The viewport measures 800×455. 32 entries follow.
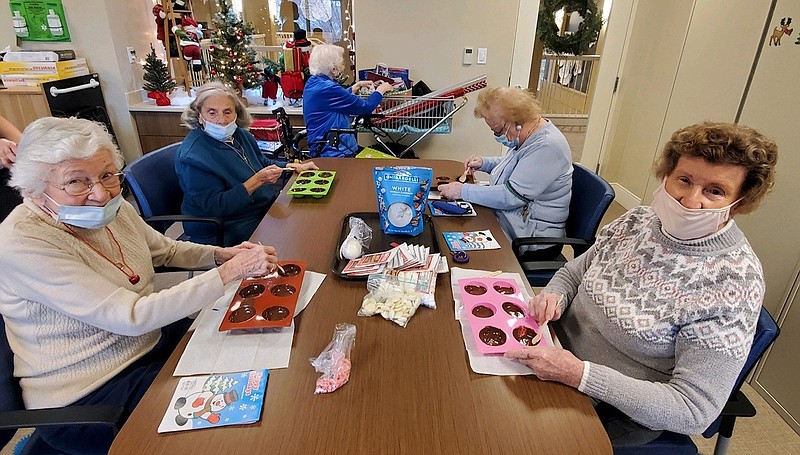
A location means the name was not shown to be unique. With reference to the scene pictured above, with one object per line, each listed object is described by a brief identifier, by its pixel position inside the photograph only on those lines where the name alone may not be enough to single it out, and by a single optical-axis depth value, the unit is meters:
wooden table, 0.78
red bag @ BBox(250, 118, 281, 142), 3.33
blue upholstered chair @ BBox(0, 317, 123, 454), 0.90
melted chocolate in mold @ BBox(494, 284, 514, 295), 1.20
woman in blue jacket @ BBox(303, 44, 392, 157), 2.98
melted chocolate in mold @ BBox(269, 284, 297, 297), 1.14
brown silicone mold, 1.03
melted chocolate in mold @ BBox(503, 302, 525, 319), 1.10
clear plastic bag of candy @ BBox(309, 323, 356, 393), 0.90
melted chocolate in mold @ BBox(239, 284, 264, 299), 1.15
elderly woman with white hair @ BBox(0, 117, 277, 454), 1.00
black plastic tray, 1.44
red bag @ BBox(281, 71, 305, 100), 3.80
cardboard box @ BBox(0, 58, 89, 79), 3.20
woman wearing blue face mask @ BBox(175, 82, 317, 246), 1.92
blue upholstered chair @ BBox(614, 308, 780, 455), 0.99
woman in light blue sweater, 1.86
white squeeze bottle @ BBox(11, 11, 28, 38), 3.39
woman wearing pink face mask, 0.91
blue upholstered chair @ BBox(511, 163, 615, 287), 1.74
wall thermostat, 3.72
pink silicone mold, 1.01
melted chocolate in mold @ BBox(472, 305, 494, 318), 1.11
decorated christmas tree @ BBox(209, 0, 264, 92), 3.50
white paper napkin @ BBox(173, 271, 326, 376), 0.95
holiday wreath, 6.02
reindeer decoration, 2.08
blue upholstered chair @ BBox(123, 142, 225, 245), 1.84
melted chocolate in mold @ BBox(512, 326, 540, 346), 1.01
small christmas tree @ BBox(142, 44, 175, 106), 3.75
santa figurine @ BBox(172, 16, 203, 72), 3.89
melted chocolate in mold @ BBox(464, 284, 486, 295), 1.20
